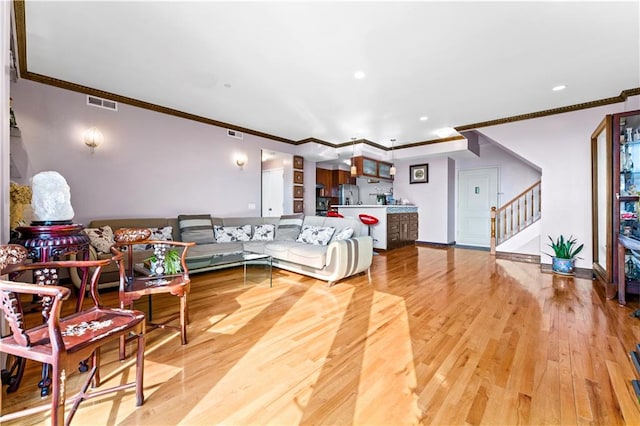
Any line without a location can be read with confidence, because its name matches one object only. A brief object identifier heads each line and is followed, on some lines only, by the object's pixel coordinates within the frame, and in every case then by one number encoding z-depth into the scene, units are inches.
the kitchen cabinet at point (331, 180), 327.3
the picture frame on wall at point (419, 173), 290.0
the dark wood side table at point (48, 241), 68.2
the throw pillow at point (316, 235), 164.7
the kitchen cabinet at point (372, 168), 261.7
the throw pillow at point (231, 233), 181.2
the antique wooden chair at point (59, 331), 41.1
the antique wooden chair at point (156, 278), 75.8
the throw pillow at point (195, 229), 170.4
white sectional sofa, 141.5
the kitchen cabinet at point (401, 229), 252.2
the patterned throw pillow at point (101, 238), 132.5
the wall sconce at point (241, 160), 216.1
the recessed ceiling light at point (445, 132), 219.3
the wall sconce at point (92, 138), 146.9
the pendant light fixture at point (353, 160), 249.6
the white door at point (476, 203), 273.3
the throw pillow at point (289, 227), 189.6
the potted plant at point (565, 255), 161.8
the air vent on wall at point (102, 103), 148.1
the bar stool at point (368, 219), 247.6
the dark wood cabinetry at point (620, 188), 123.2
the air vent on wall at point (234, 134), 211.2
